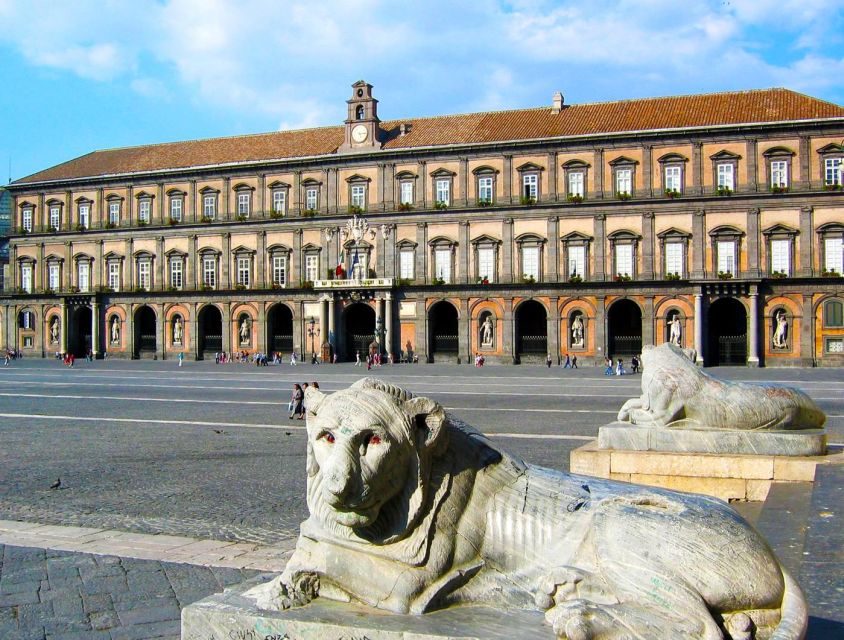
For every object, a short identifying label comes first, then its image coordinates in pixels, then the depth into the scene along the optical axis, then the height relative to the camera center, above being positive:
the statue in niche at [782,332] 45.88 -0.31
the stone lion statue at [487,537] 2.96 -0.81
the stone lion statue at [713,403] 8.41 -0.79
